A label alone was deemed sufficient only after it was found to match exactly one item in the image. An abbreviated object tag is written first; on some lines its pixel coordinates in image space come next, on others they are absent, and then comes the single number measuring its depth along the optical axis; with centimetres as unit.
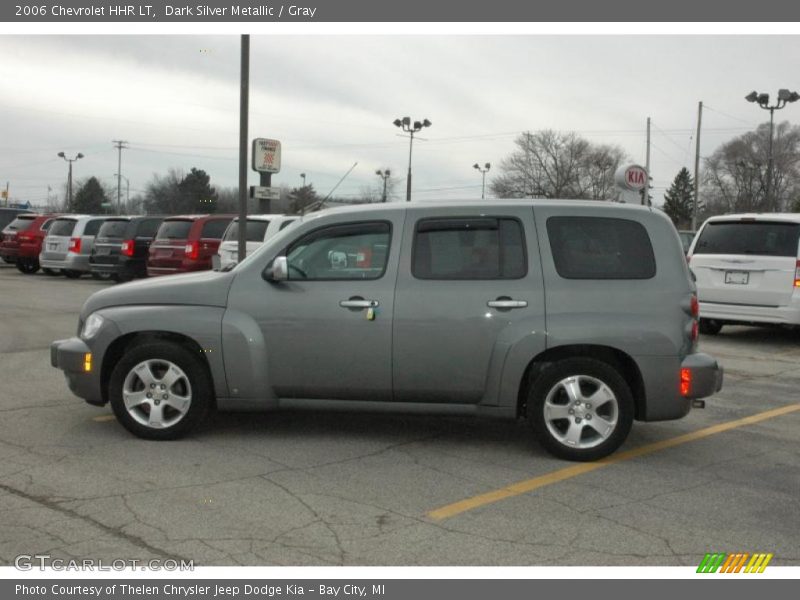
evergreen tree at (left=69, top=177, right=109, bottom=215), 10462
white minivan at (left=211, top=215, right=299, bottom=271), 1645
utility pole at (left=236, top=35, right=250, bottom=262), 1497
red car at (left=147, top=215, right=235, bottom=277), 1895
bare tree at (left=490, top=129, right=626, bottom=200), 8456
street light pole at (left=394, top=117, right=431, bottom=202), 4072
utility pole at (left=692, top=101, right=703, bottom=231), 4533
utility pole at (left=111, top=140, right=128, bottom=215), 9514
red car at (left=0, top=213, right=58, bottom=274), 2644
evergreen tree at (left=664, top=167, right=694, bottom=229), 10669
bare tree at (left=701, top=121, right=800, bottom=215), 7888
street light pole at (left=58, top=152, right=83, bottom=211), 7762
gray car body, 609
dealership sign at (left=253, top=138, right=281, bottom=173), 1831
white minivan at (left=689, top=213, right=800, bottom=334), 1239
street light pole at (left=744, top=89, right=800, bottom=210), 3409
